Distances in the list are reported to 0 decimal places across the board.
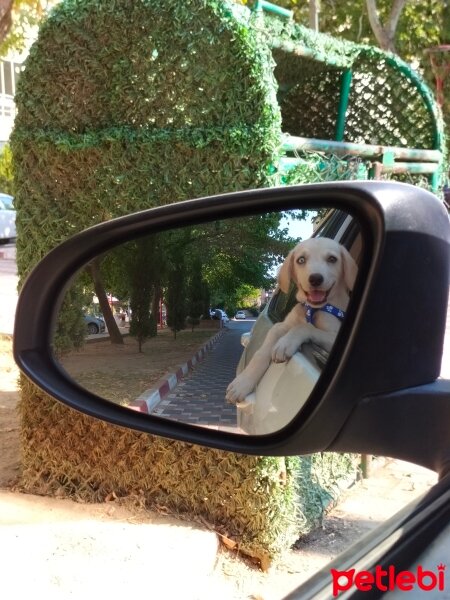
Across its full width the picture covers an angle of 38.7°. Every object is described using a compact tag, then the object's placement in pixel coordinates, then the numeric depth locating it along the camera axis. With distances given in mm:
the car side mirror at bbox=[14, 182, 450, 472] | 947
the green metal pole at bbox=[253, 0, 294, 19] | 3479
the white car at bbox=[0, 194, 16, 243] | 20109
